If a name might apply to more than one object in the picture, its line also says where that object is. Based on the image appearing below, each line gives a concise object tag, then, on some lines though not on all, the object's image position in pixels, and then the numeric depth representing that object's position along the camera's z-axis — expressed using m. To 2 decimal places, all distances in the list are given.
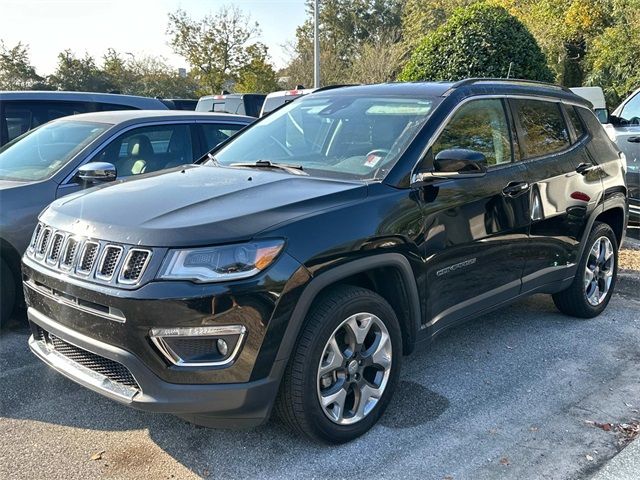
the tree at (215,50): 32.75
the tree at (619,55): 17.72
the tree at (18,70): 34.31
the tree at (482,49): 7.68
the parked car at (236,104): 13.58
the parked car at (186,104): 16.48
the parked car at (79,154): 4.32
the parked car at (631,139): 7.46
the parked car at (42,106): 6.50
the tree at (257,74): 30.81
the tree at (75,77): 37.47
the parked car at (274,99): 11.59
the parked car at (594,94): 12.53
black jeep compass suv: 2.60
